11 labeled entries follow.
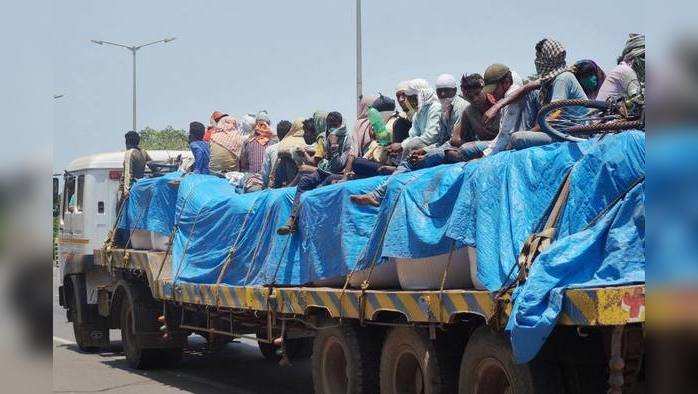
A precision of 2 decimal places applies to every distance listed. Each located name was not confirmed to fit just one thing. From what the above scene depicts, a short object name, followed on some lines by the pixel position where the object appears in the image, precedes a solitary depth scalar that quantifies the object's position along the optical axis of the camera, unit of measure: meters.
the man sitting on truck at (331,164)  17.44
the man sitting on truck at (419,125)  15.12
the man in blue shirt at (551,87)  11.97
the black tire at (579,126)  10.19
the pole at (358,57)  37.28
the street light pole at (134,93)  60.50
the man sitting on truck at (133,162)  26.97
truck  10.20
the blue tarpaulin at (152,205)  23.05
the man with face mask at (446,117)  14.70
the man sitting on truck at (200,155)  23.41
